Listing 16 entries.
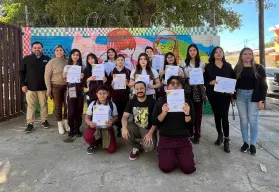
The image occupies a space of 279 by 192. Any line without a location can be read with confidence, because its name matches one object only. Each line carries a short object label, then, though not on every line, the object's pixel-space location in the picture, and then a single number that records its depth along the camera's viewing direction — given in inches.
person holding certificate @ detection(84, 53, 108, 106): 145.3
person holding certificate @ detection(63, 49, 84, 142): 146.0
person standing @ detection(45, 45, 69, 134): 155.2
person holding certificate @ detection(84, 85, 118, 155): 126.7
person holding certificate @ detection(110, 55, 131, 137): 142.9
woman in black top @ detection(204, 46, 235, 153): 132.5
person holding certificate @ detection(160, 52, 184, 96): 137.2
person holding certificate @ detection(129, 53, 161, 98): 134.9
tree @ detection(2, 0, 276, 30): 278.1
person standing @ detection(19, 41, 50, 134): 164.1
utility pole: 265.8
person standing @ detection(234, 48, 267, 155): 124.2
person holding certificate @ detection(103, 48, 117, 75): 151.9
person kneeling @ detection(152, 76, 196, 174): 108.1
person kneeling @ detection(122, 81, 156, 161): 120.9
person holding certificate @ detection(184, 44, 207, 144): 136.1
